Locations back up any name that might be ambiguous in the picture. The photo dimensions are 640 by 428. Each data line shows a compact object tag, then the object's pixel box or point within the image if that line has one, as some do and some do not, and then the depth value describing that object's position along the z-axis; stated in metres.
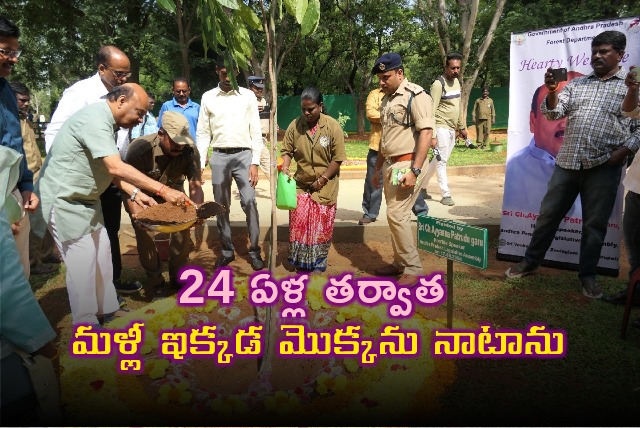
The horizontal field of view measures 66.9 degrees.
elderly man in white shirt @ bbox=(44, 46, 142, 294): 3.70
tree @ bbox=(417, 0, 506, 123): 16.00
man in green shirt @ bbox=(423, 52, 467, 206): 6.09
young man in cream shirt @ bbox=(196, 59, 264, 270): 4.77
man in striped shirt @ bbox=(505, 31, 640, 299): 3.70
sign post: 2.82
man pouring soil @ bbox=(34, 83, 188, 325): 2.97
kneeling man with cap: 3.90
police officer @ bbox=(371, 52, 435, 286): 4.05
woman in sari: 4.50
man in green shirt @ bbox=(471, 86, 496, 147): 15.83
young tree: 2.26
